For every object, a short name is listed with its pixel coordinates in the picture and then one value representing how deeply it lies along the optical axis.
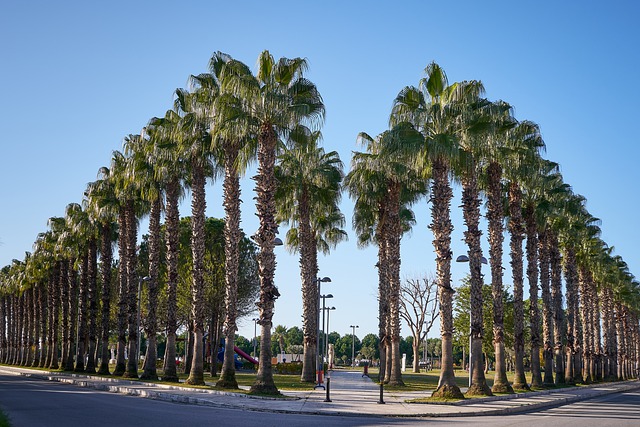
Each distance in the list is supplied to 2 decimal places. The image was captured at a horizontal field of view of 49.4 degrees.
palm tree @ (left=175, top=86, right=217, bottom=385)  35.59
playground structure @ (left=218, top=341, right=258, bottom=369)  71.38
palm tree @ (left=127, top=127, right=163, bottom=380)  41.53
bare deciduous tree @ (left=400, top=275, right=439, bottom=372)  84.50
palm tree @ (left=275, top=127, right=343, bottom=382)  42.34
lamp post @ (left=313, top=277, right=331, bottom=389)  38.47
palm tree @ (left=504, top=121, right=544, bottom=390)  38.75
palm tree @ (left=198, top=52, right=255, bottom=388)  32.28
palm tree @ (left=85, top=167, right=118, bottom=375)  48.53
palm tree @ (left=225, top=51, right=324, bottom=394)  31.08
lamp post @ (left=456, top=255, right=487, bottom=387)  35.68
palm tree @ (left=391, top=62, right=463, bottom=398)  30.98
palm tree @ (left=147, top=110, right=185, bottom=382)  38.81
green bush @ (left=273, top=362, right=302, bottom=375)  64.25
